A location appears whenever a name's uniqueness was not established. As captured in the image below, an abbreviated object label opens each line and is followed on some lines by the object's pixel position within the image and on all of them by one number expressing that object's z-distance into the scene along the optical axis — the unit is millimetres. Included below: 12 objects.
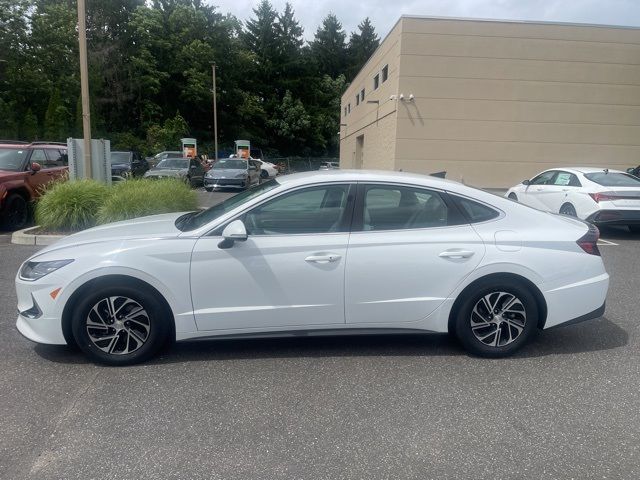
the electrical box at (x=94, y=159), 11914
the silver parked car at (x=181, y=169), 21391
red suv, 10648
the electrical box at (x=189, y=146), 37416
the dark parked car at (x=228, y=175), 22422
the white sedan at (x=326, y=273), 4074
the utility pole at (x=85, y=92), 11805
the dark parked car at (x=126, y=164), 21531
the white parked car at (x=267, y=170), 36750
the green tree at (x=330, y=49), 70750
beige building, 21594
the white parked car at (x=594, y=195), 10086
